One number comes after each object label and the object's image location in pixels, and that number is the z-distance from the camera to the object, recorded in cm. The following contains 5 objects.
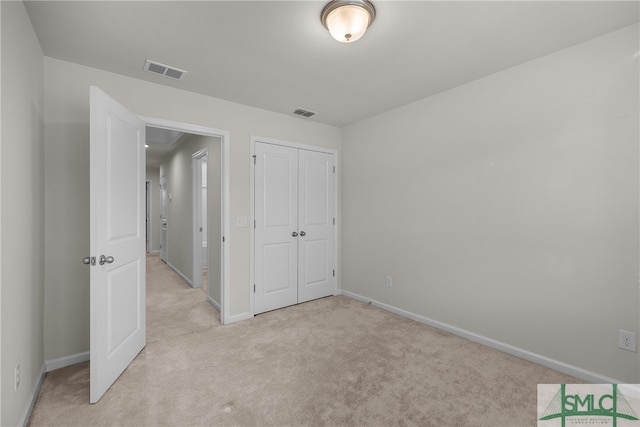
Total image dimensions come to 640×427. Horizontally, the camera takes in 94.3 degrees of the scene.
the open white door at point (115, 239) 193
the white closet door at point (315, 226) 395
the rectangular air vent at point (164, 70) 242
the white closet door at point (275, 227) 354
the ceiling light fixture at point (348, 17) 168
